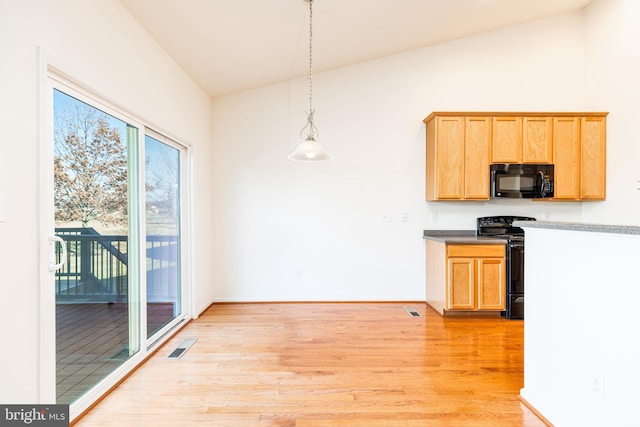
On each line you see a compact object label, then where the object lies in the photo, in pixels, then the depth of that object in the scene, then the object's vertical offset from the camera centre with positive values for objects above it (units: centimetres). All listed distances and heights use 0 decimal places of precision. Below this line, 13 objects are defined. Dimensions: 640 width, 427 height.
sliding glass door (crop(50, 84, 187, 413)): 190 -23
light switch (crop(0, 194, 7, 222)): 142 +1
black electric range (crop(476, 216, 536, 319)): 373 -79
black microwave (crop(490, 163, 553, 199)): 395 +38
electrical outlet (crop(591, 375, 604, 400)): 155 -86
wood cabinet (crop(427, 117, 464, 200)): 394 +67
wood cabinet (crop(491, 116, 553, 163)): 395 +90
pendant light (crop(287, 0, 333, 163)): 253 +47
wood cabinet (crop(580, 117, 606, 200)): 395 +68
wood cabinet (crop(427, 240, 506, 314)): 373 -77
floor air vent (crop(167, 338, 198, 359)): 275 -125
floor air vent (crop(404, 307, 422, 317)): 382 -124
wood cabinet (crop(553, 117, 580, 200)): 396 +68
